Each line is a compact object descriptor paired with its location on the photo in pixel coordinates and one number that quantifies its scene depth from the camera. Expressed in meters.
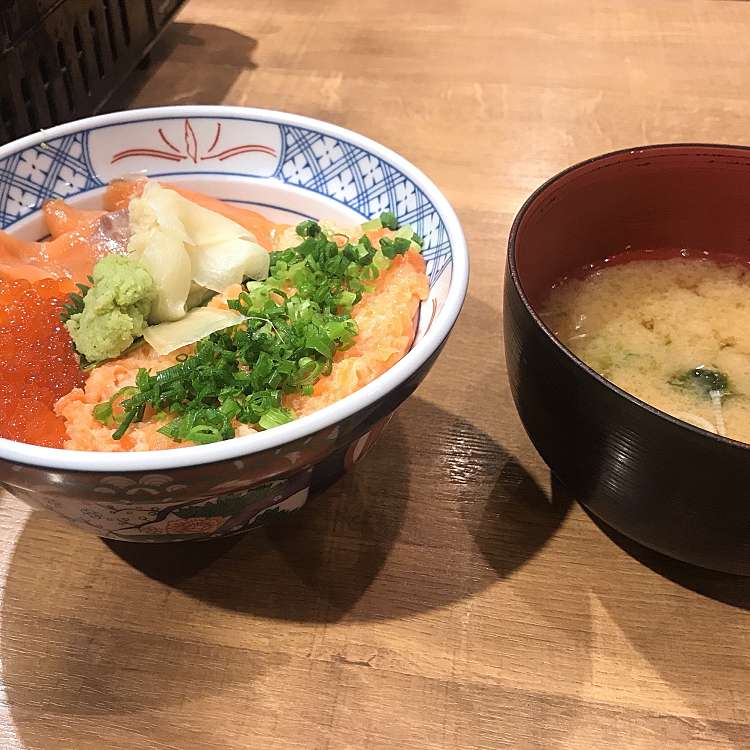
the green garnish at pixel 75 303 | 0.28
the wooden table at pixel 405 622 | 0.24
